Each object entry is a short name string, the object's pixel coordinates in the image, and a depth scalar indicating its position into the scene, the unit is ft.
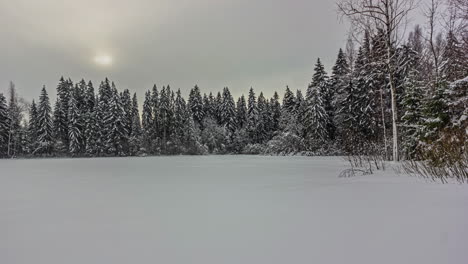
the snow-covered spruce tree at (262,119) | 122.83
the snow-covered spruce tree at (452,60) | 29.78
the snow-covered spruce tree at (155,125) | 114.62
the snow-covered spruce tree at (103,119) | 106.11
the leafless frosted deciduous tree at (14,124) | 100.83
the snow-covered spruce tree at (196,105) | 136.26
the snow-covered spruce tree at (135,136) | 112.47
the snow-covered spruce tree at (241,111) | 137.59
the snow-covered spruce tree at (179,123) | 115.14
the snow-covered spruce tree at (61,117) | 106.42
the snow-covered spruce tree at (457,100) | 21.59
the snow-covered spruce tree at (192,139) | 113.70
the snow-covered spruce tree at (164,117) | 119.48
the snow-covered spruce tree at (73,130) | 103.48
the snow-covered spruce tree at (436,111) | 26.14
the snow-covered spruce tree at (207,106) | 142.42
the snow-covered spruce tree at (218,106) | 142.00
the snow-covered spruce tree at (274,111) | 127.95
